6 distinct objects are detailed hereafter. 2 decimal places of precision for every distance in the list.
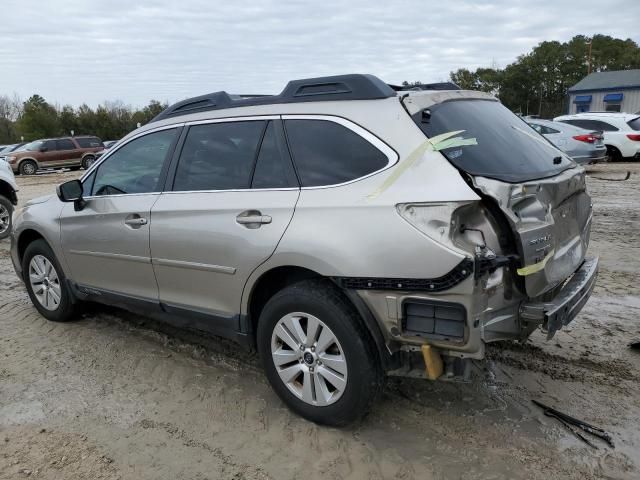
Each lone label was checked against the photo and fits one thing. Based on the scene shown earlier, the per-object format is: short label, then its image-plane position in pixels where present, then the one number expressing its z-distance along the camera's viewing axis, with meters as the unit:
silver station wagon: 2.70
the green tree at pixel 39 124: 49.97
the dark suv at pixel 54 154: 24.02
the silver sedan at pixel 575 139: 14.59
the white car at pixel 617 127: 17.31
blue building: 40.97
